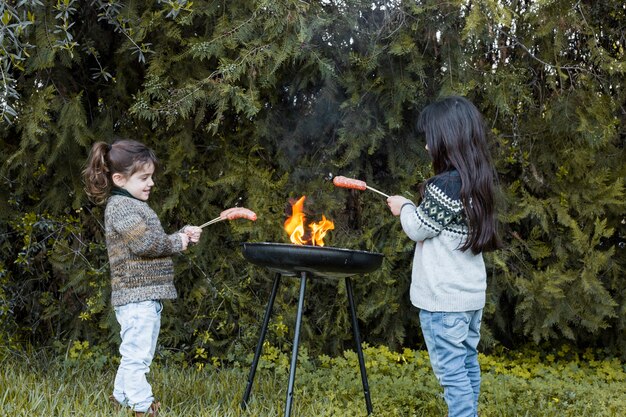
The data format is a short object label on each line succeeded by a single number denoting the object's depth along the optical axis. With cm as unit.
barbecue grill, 282
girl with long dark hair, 290
